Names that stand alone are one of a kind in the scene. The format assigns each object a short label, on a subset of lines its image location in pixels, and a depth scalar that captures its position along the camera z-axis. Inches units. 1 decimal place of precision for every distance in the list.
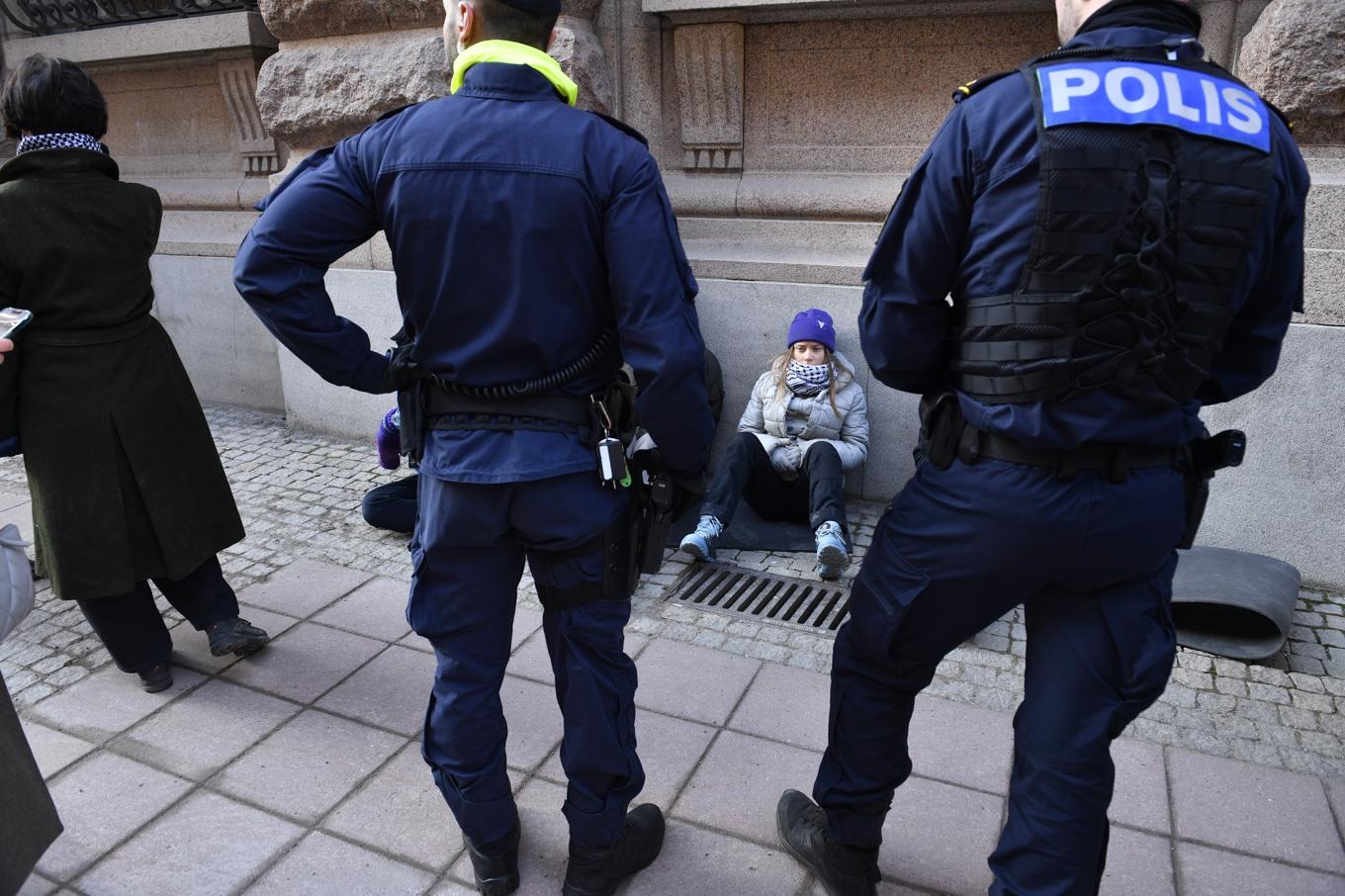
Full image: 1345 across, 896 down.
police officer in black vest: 66.6
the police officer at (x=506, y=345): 78.2
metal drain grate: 151.1
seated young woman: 179.3
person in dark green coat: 112.9
